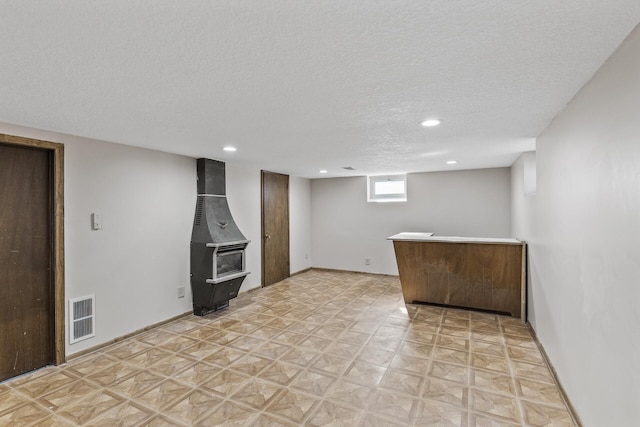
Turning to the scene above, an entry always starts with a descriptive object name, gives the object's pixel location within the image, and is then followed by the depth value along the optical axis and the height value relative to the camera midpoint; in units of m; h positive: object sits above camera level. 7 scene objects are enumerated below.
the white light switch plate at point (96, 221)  2.99 -0.03
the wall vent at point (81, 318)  2.83 -0.93
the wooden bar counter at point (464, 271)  3.71 -0.75
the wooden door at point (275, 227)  5.40 -0.21
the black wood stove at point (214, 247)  3.85 -0.40
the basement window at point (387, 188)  6.04 +0.52
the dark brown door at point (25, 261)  2.49 -0.35
